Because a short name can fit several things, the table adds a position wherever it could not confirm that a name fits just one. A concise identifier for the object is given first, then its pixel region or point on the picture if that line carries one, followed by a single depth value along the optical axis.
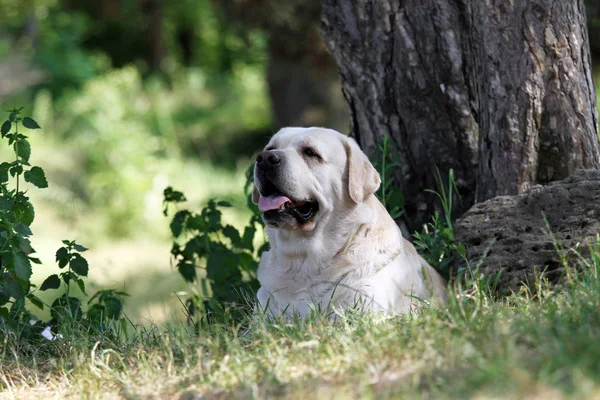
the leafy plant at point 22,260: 7.86
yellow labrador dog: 8.05
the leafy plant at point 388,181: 9.93
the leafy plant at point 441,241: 9.16
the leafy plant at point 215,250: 10.02
